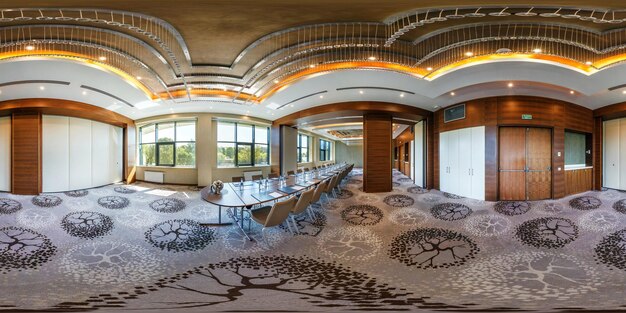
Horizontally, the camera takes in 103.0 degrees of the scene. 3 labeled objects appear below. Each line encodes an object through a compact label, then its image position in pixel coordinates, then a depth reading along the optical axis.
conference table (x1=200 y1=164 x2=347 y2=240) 3.84
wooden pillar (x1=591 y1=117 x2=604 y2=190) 7.33
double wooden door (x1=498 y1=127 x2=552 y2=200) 6.16
